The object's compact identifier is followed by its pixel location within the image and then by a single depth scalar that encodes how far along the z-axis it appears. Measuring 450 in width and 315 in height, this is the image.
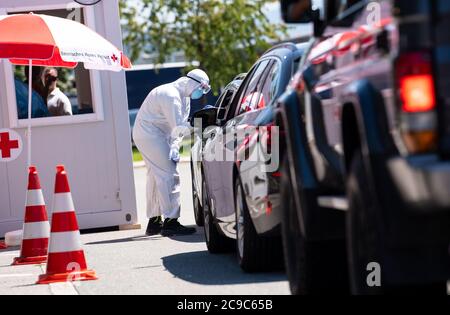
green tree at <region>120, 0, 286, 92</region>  43.94
